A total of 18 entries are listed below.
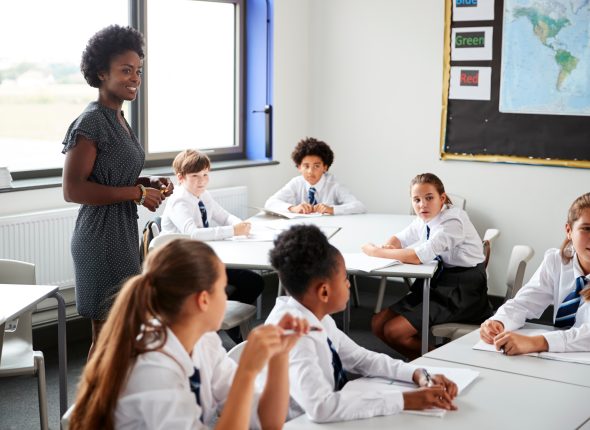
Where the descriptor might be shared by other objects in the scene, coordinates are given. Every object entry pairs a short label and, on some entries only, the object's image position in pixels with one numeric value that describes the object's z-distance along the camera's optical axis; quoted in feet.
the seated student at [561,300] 8.49
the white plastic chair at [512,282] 12.44
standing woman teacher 10.31
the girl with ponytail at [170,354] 5.64
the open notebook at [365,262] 12.49
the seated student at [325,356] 6.70
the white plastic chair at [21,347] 10.19
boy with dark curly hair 17.76
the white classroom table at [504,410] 6.56
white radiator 14.28
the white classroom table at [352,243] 12.57
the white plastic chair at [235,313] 12.52
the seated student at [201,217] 14.60
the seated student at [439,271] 13.05
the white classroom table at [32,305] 9.64
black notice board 17.22
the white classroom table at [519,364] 7.83
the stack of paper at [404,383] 7.37
